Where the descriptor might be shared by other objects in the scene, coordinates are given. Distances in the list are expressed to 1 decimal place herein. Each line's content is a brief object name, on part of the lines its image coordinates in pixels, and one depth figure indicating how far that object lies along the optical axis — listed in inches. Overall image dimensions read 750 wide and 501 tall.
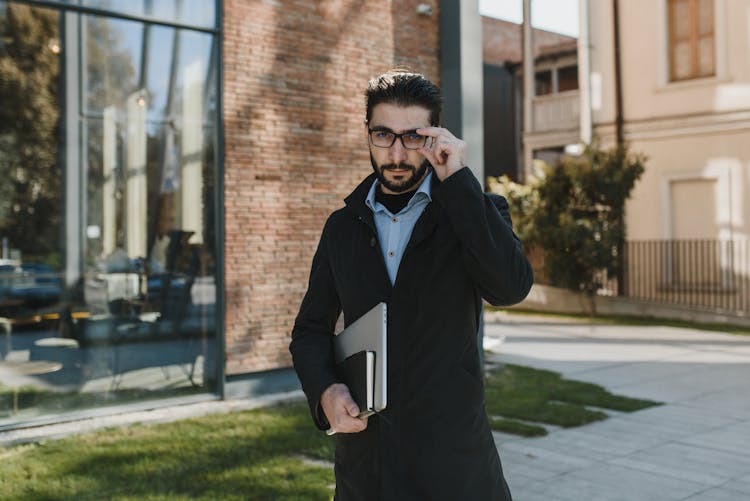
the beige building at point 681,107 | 734.5
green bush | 696.4
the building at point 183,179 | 335.0
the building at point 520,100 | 900.0
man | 82.7
